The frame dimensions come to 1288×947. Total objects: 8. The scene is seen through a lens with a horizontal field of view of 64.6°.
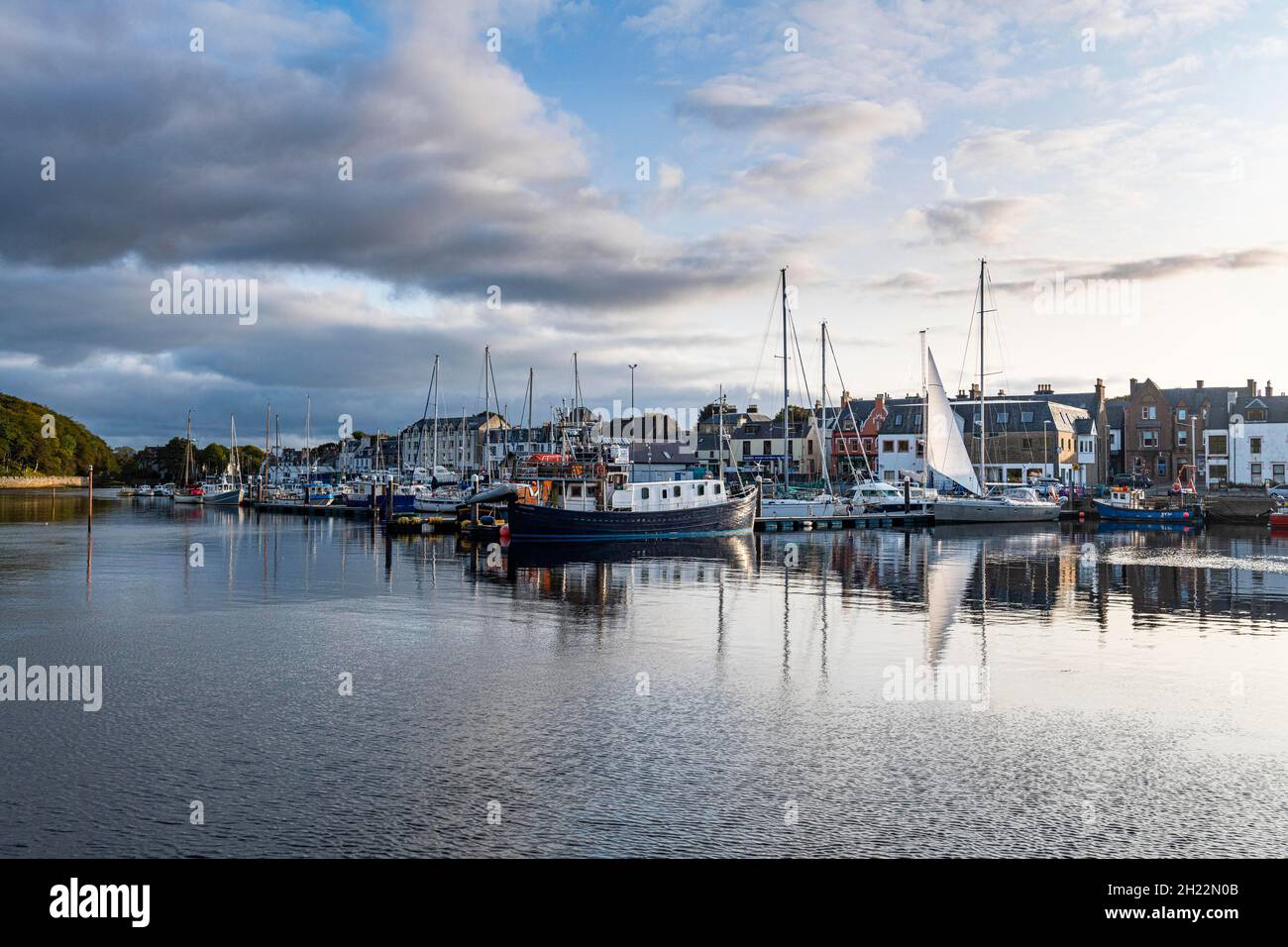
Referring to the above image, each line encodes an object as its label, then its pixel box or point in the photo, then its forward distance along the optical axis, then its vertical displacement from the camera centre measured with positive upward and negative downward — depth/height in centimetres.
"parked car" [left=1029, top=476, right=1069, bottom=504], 8492 -67
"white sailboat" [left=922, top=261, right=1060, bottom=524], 7038 +3
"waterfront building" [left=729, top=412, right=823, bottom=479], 11231 +334
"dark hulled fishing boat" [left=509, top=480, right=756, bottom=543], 4994 -185
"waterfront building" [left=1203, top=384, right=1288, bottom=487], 9038 +315
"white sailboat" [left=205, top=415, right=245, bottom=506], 11031 -81
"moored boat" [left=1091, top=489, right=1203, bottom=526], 6844 -231
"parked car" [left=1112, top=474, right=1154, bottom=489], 9542 -32
